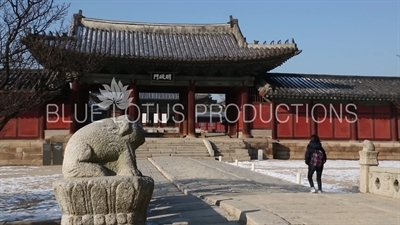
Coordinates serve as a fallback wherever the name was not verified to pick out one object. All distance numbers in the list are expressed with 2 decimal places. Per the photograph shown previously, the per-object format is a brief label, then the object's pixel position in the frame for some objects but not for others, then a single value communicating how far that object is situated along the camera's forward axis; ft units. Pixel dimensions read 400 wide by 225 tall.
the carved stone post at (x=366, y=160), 32.12
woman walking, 34.14
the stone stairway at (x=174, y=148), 67.97
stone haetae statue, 14.06
